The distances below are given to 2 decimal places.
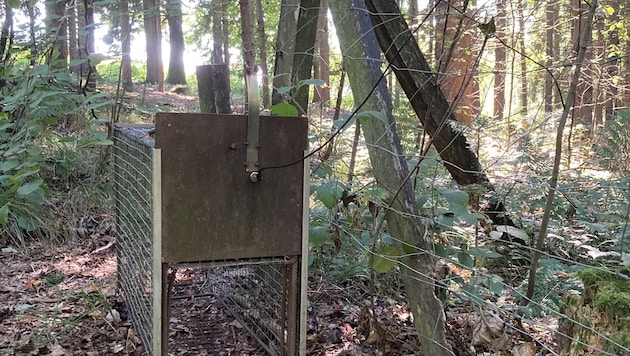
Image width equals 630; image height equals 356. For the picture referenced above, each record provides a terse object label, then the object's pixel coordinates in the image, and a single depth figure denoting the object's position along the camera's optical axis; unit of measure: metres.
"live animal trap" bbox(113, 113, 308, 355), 2.00
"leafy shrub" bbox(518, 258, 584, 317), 2.64
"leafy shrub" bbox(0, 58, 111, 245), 3.37
